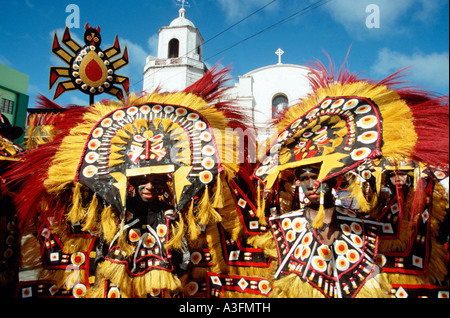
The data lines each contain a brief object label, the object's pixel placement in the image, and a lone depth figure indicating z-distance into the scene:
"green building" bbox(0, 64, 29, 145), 11.02
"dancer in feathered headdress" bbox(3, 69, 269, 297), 2.24
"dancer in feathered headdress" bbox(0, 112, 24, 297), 2.77
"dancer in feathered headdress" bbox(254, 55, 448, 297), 1.84
